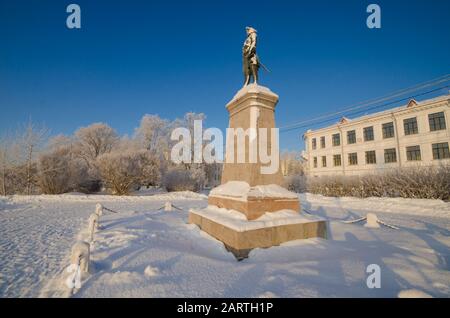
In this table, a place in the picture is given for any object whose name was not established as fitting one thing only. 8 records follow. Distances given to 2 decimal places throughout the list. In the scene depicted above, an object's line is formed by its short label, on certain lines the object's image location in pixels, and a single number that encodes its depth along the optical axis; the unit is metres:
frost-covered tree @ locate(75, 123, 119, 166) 31.62
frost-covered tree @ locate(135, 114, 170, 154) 31.91
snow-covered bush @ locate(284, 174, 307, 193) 22.10
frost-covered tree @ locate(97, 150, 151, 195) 20.09
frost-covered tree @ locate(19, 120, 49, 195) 18.65
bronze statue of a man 5.95
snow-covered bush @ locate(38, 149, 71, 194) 18.66
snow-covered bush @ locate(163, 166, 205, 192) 23.81
